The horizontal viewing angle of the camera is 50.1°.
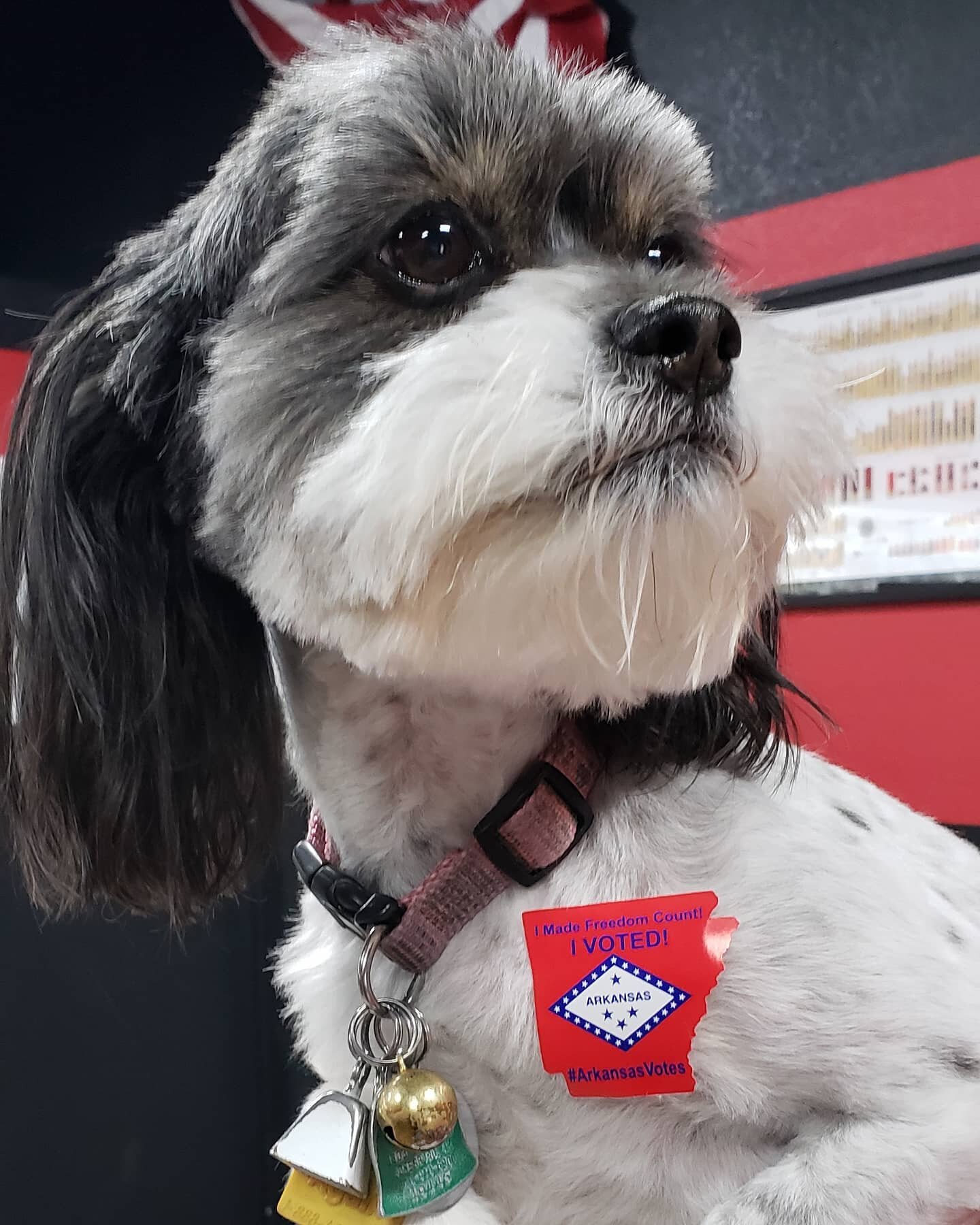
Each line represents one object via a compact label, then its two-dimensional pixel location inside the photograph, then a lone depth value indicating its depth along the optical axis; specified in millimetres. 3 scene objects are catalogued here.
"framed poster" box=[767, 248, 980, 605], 522
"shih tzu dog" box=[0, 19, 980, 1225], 210
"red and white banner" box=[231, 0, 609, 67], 562
